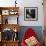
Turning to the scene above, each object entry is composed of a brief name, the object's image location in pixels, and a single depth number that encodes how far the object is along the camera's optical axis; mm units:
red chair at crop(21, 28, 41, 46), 3377
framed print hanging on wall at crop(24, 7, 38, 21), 3559
